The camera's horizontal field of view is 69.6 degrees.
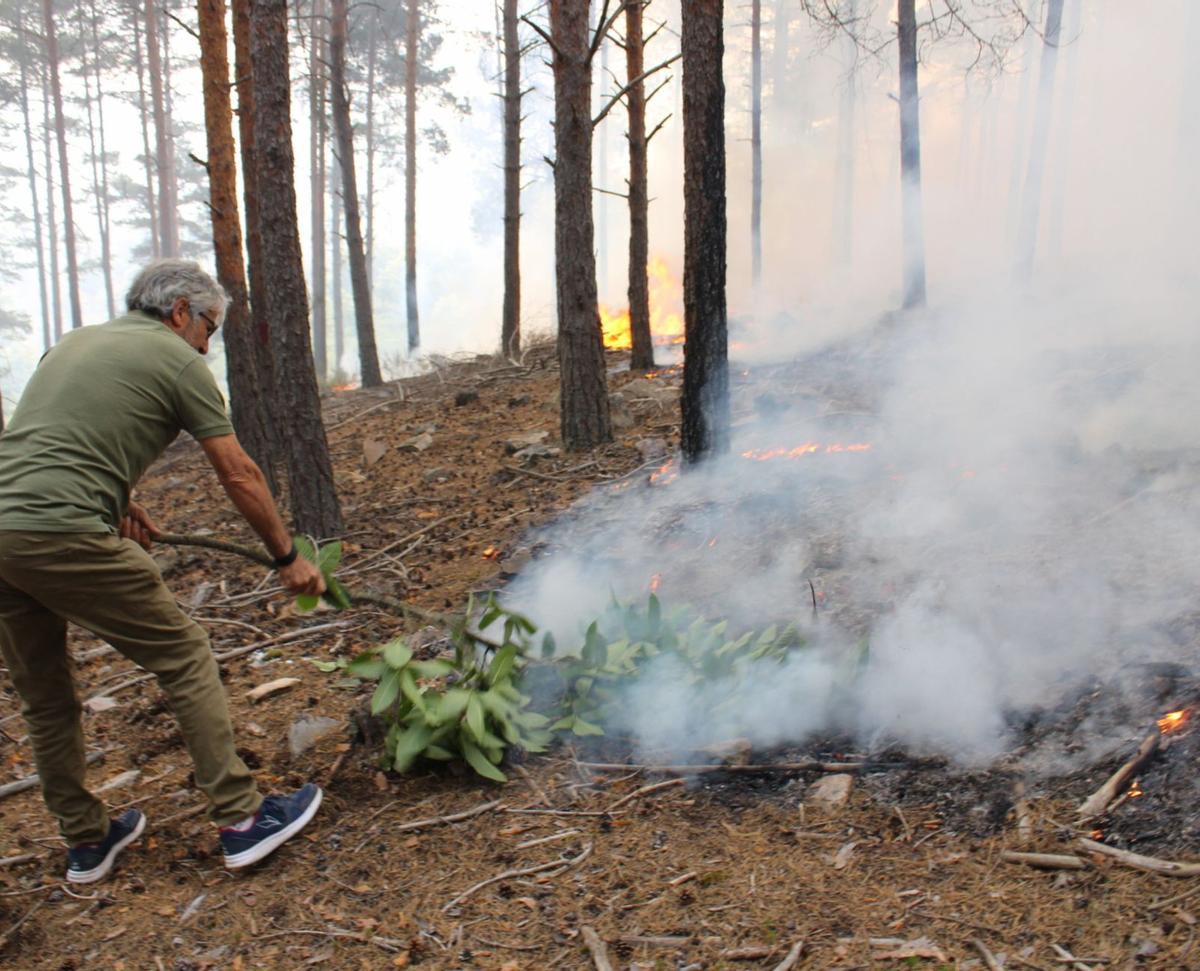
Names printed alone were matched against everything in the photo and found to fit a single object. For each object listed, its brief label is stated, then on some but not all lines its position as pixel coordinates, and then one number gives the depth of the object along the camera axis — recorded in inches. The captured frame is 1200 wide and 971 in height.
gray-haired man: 119.7
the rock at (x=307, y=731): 165.0
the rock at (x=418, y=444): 413.1
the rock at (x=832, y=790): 132.0
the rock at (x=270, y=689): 190.4
